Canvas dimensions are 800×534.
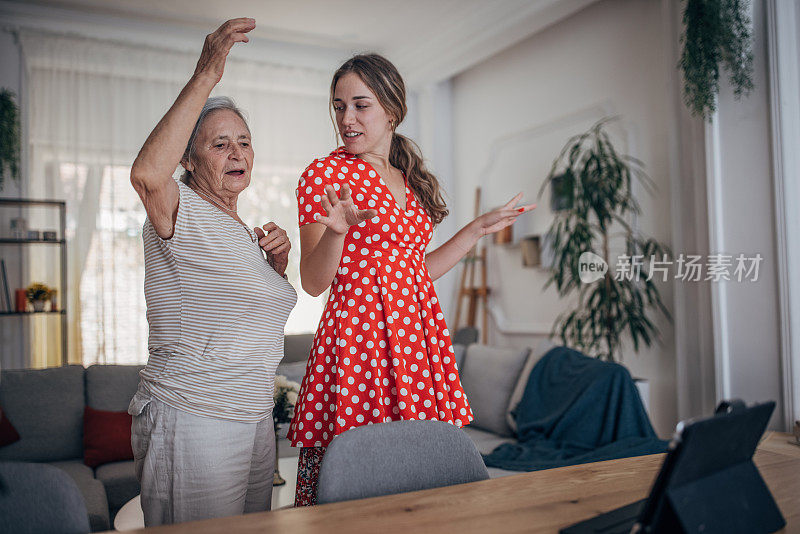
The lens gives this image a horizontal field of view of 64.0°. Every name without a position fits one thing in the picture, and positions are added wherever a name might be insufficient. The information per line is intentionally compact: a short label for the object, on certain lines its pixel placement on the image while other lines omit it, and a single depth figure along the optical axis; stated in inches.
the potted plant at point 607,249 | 139.9
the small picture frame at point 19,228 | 177.9
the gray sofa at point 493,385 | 138.6
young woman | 52.3
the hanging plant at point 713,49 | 113.3
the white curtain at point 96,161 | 187.0
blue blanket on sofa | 111.4
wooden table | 34.3
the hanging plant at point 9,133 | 171.5
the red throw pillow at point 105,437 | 122.5
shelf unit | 178.4
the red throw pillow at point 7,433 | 118.6
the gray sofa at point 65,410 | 116.1
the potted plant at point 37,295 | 177.0
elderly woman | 43.3
